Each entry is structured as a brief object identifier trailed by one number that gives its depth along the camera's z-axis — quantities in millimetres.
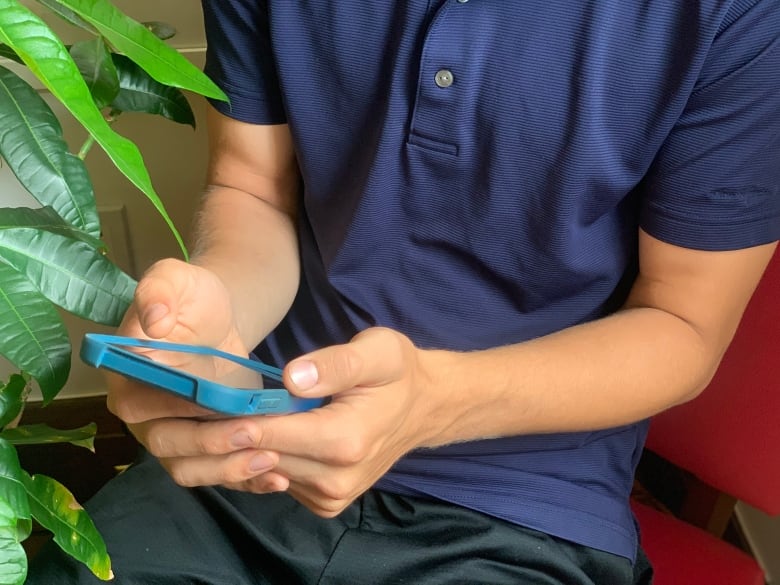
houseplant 544
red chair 781
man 600
